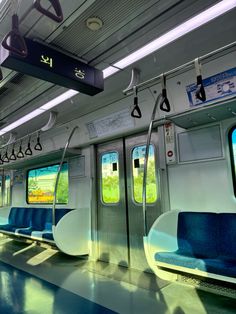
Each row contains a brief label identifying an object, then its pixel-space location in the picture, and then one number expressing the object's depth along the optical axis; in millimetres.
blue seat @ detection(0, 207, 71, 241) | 5145
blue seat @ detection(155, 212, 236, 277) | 2479
